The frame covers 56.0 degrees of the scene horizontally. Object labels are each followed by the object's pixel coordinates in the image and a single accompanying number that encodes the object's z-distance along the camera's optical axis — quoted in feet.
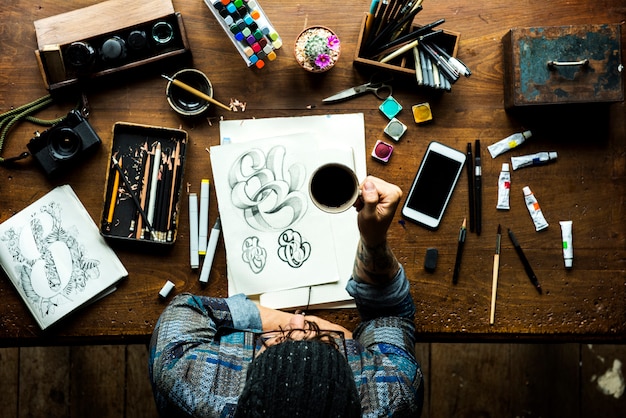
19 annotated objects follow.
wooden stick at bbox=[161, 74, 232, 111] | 4.25
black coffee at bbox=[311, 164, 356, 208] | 3.64
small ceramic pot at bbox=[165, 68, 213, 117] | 4.32
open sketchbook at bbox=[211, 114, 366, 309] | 4.39
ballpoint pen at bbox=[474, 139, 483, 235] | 4.37
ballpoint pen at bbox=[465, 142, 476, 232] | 4.39
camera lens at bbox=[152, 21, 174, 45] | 4.28
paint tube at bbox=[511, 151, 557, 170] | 4.40
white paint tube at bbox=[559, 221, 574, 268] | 4.40
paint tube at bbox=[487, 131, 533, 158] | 4.40
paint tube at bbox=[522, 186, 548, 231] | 4.41
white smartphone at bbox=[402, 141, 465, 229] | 4.38
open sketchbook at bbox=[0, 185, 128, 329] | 4.33
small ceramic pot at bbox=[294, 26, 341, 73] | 4.21
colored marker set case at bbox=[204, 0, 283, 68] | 4.15
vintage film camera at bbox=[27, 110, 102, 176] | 4.28
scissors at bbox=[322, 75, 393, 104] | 4.38
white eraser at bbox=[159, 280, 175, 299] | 4.34
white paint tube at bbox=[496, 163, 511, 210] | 4.41
